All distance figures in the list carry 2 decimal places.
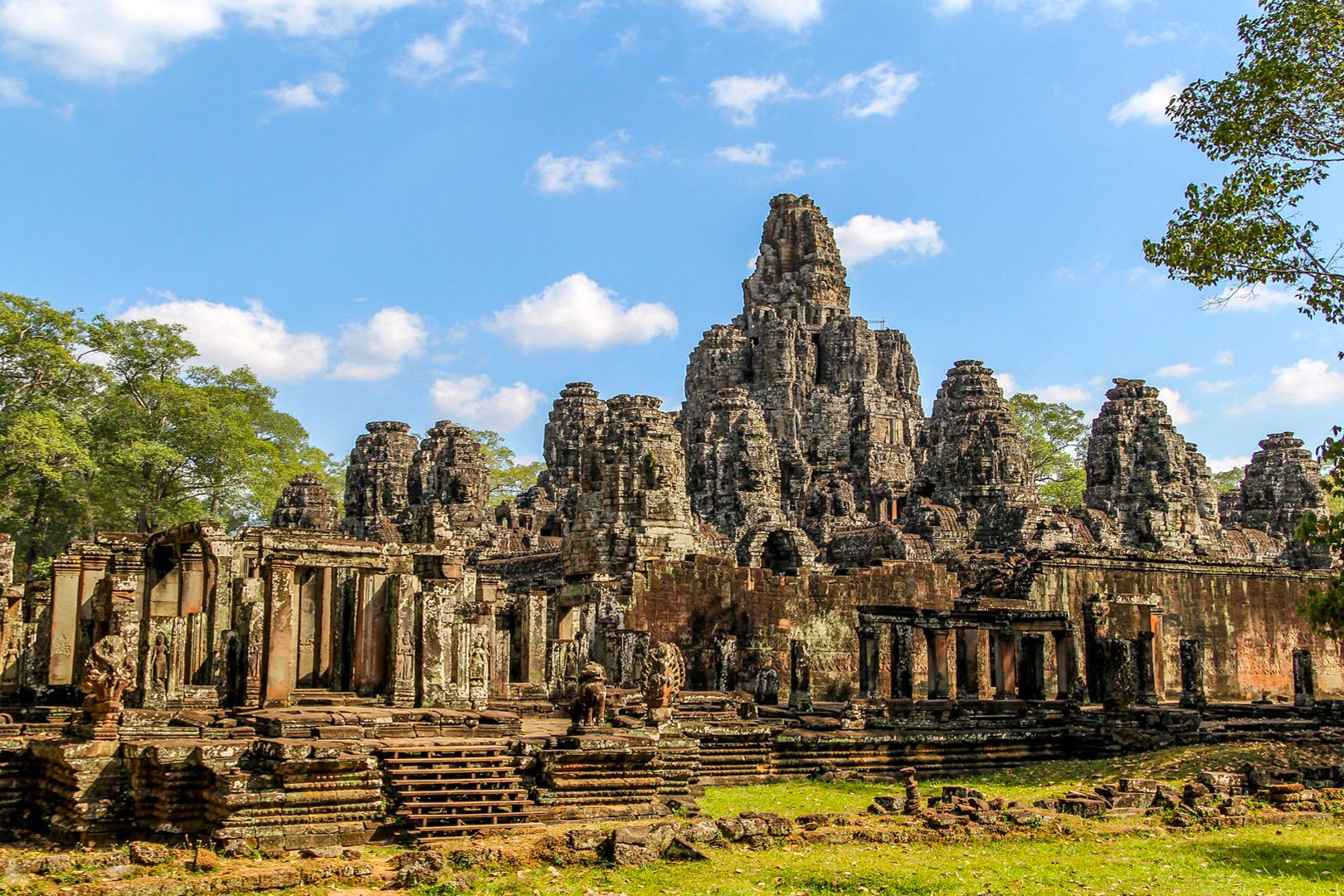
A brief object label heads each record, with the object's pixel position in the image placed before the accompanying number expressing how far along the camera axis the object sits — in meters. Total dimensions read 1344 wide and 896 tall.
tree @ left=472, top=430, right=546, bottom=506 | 77.38
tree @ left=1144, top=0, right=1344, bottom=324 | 16.64
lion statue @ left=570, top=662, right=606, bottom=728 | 16.19
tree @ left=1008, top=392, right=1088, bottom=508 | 70.38
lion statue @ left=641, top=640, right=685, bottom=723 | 17.69
